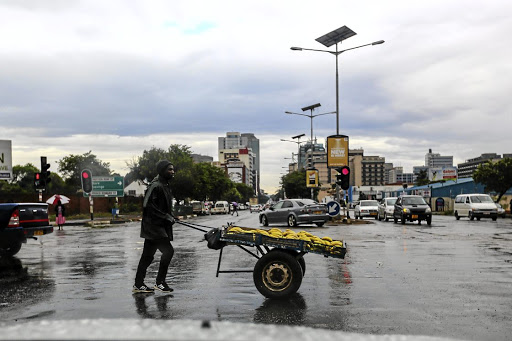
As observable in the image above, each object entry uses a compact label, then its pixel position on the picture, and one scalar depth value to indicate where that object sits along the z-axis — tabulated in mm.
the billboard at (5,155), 46719
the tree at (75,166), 95875
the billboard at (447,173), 82375
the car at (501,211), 41000
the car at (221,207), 69312
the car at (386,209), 37688
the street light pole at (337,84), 35175
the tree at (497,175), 50406
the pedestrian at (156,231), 8352
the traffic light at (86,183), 38328
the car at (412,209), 31672
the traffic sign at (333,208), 28375
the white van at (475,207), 35469
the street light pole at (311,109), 71156
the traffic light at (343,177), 27422
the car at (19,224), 13055
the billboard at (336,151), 33759
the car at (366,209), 42062
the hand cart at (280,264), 7816
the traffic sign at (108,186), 46719
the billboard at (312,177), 59594
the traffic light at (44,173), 30969
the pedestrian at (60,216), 30062
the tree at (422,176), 178025
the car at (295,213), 28703
